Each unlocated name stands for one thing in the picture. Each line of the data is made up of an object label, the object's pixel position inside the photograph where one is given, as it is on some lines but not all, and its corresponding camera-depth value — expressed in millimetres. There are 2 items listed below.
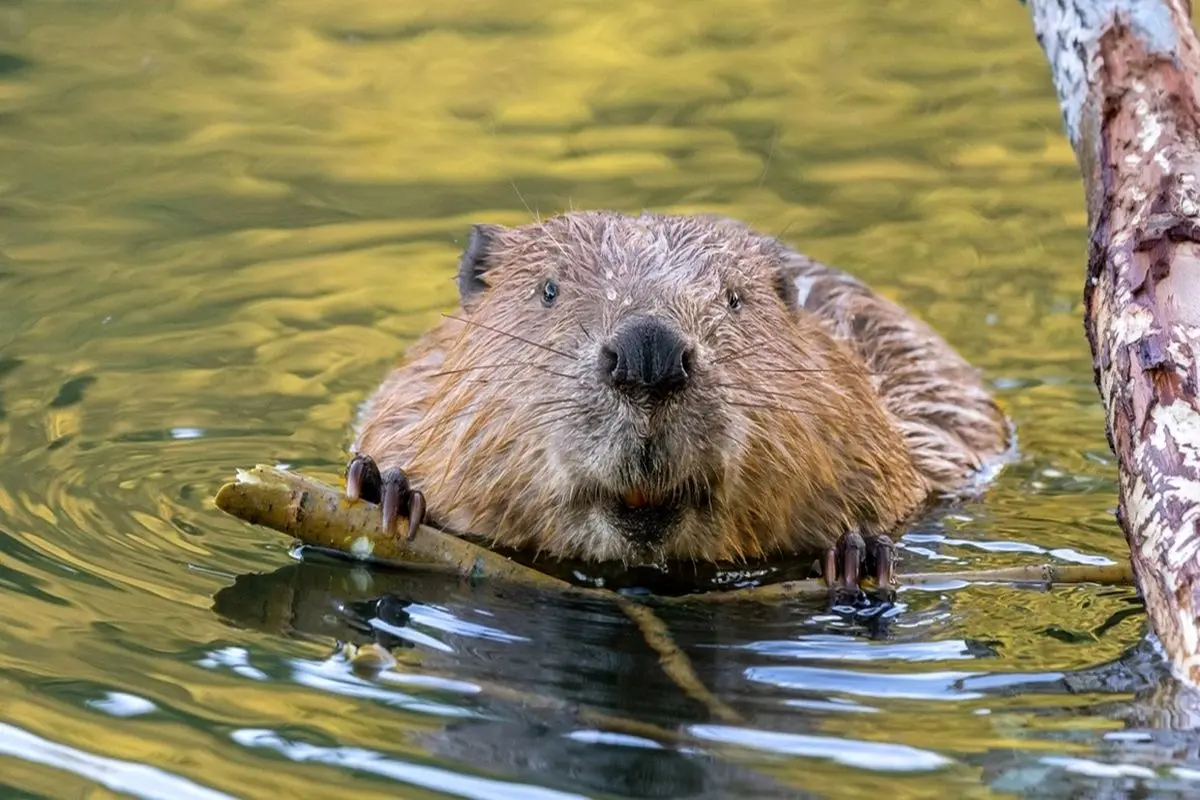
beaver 8164
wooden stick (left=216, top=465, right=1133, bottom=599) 8805
